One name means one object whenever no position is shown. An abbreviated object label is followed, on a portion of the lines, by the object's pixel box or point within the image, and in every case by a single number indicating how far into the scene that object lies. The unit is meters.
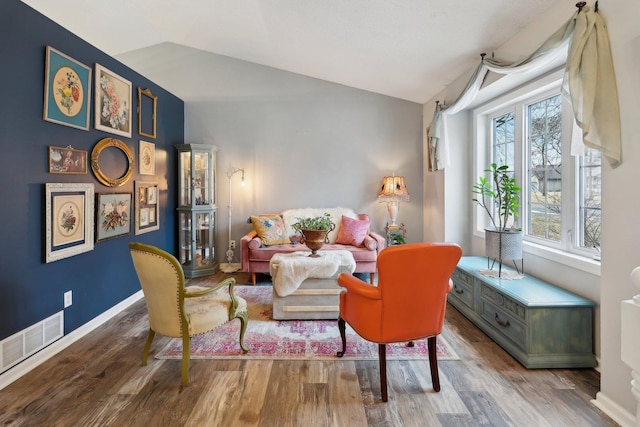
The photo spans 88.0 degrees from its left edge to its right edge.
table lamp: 5.21
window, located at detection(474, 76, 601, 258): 2.70
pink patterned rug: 2.62
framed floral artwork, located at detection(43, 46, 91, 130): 2.62
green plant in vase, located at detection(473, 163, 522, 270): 2.91
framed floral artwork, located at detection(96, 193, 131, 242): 3.27
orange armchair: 1.96
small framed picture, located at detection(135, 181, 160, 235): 3.96
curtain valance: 1.87
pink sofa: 4.51
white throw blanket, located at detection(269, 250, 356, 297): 3.22
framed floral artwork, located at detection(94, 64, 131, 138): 3.22
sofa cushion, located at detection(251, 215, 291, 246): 4.91
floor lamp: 5.33
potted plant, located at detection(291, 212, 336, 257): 3.39
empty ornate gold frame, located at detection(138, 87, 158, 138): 4.04
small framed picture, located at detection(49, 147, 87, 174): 2.71
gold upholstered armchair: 2.21
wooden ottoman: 3.29
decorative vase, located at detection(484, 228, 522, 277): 2.91
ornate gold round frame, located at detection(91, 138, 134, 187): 3.18
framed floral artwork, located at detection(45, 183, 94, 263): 2.65
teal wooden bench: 2.36
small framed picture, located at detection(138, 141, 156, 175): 4.05
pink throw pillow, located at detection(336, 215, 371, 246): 4.88
